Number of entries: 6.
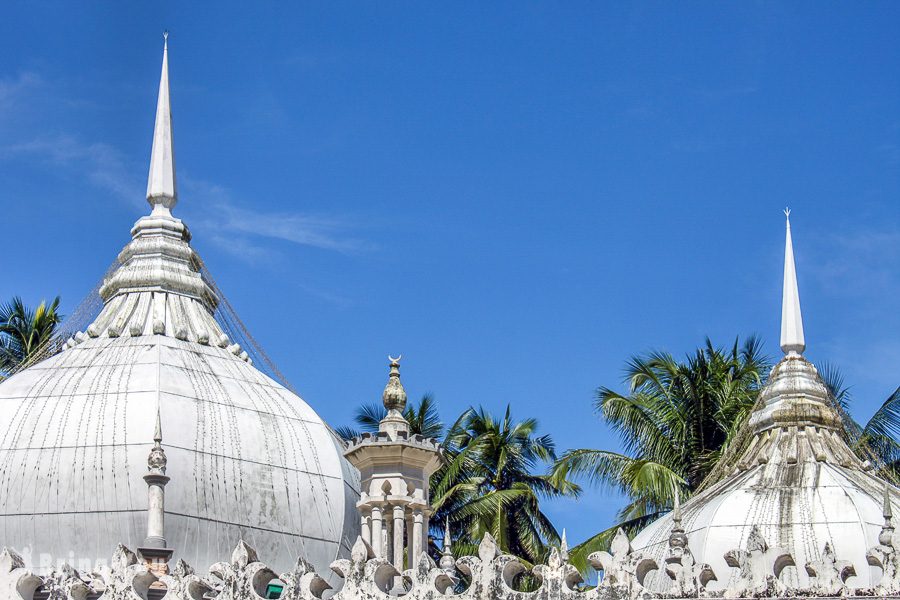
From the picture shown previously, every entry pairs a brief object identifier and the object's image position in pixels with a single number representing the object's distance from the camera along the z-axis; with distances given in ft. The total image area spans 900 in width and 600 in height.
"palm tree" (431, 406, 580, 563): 133.39
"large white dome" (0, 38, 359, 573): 98.99
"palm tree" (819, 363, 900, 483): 130.41
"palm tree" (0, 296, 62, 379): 150.10
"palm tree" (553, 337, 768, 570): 128.36
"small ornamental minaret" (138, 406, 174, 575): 86.19
